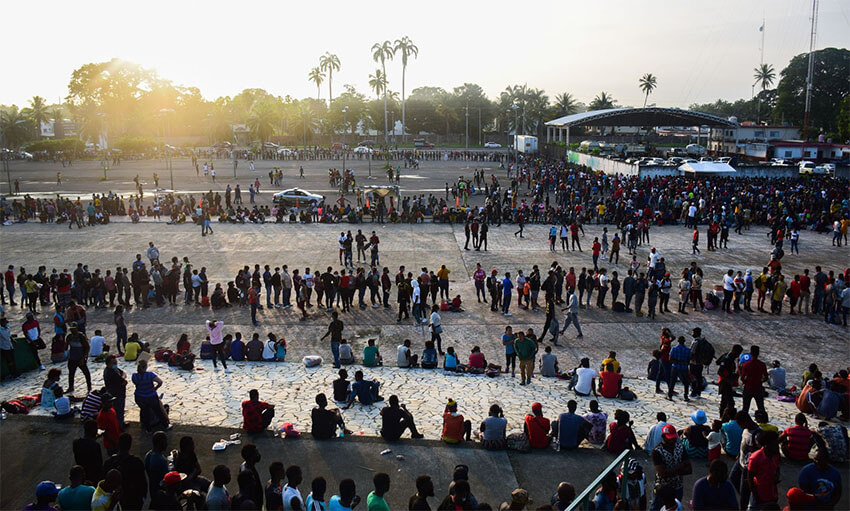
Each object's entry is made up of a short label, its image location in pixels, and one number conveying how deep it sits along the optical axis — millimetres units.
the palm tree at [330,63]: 107500
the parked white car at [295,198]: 36312
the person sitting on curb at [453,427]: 8656
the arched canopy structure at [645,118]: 57062
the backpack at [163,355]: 12891
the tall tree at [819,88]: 84938
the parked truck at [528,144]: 72312
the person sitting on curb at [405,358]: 12578
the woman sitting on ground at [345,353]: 12883
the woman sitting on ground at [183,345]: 12719
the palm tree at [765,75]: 120188
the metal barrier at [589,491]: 5002
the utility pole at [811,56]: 59300
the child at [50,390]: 9844
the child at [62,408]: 9305
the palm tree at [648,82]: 118688
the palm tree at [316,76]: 111438
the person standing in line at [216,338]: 12438
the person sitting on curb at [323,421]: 8641
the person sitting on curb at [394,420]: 8609
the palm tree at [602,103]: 100369
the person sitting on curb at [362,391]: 10125
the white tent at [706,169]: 39406
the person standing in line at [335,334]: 12738
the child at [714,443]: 8047
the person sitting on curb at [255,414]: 8742
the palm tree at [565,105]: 105812
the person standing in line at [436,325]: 13781
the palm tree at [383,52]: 101875
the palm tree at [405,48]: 100838
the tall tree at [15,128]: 88750
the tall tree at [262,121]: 95750
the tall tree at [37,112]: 103625
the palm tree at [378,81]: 108312
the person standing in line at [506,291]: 16734
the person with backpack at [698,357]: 11203
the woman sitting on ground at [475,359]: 12508
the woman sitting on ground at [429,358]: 12523
